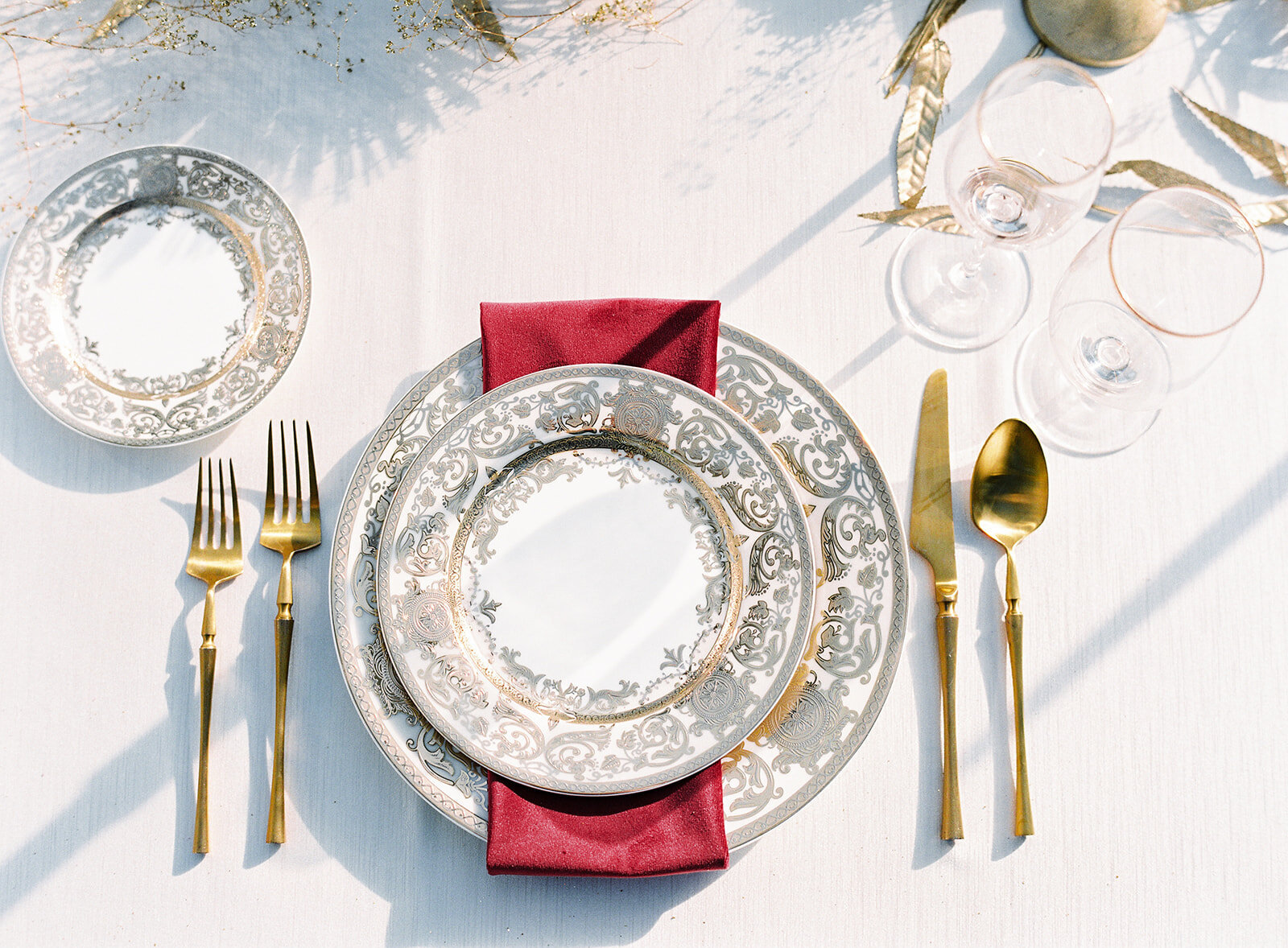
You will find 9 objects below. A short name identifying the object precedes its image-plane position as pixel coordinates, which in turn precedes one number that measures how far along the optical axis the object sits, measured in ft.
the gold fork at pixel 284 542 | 2.63
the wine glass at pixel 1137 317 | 2.43
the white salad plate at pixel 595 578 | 2.46
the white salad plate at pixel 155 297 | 2.74
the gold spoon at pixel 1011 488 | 2.71
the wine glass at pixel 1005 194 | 2.35
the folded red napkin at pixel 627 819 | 2.41
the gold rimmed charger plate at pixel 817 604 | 2.45
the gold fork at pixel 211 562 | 2.68
